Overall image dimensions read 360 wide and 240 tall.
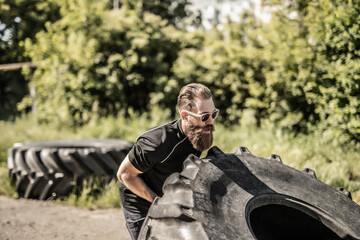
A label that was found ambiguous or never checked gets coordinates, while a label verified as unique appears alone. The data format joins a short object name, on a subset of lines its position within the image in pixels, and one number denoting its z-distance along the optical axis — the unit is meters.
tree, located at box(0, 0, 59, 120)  15.48
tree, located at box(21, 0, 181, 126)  9.42
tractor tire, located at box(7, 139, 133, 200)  5.14
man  2.30
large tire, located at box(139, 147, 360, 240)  1.86
